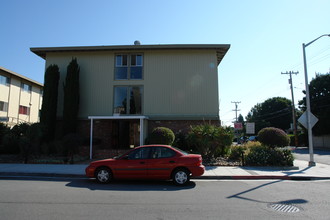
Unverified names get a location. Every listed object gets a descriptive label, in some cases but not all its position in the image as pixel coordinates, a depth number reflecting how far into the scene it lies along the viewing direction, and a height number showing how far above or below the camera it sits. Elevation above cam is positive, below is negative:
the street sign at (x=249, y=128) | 17.75 +0.62
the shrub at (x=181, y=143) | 16.25 -0.49
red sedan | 8.11 -1.07
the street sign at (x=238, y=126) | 20.30 +0.88
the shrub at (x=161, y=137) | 14.34 -0.07
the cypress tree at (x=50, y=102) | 16.96 +2.47
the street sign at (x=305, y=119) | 13.78 +1.02
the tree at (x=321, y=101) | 31.84 +5.05
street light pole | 13.23 +1.08
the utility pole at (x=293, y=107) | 32.86 +4.13
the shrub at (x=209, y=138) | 13.67 -0.12
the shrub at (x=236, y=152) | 14.01 -0.97
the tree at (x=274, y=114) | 57.90 +5.67
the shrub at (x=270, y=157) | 12.31 -1.14
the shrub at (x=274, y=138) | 12.90 -0.10
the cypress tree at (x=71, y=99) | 16.98 +2.67
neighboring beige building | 27.22 +4.81
